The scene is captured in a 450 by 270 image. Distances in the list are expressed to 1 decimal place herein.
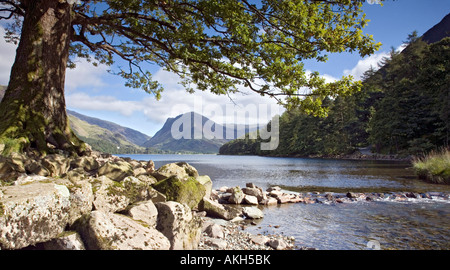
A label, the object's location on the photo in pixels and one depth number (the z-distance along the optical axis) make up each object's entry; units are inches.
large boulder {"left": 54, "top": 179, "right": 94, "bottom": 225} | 189.3
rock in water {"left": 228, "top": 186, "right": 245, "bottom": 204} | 557.9
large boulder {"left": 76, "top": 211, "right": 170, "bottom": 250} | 169.0
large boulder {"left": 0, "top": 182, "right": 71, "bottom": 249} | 150.6
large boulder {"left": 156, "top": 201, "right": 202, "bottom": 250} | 219.0
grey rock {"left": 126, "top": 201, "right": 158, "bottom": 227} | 217.6
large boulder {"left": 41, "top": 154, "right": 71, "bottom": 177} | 291.6
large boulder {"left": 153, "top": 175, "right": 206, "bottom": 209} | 327.9
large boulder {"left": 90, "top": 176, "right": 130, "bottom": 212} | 221.1
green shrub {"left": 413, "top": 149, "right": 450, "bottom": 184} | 821.9
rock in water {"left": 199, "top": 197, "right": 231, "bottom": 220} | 425.7
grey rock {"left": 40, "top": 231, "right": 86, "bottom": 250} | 163.6
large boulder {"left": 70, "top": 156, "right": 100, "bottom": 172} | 334.3
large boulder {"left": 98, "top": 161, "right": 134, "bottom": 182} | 311.6
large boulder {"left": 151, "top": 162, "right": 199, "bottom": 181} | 391.9
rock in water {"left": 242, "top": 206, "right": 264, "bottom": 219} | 436.1
